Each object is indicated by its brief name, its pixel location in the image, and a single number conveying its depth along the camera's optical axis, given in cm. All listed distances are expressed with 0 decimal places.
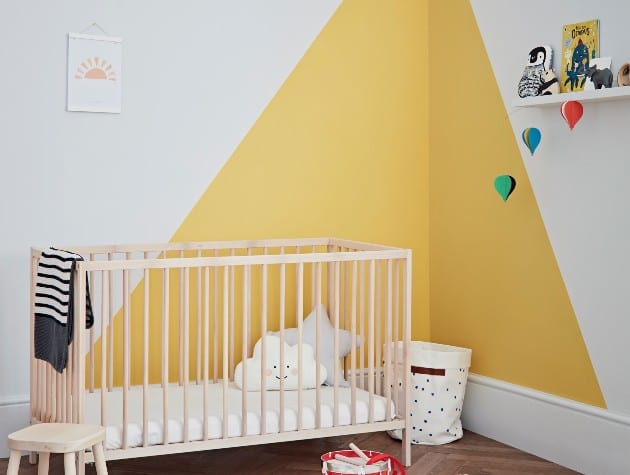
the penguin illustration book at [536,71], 331
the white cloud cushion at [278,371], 335
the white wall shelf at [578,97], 293
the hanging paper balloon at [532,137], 333
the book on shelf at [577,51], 314
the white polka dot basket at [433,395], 357
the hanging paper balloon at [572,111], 310
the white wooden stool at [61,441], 241
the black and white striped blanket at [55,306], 276
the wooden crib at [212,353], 287
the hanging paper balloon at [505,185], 347
